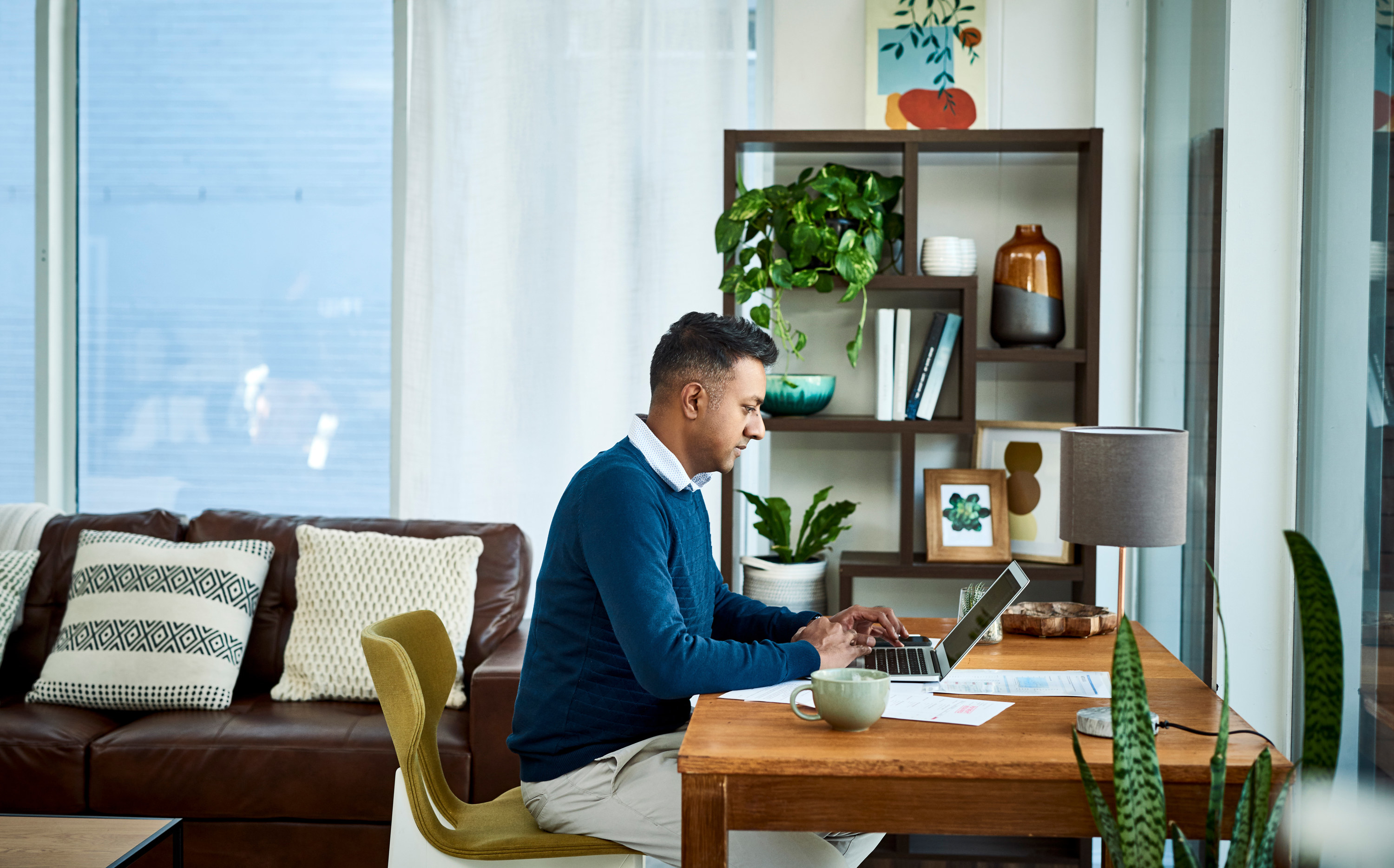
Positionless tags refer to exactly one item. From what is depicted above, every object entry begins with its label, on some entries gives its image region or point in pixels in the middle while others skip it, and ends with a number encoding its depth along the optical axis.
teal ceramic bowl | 2.97
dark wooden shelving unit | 2.88
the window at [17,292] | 3.61
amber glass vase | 2.95
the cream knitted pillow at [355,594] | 2.77
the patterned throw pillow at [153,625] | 2.70
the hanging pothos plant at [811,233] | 2.81
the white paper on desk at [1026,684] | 1.64
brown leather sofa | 2.46
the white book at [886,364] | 2.95
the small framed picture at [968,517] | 2.98
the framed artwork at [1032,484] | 2.98
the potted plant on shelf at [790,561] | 2.92
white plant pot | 2.91
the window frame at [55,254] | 3.56
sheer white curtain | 3.28
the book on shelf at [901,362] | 2.95
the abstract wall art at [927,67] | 3.11
